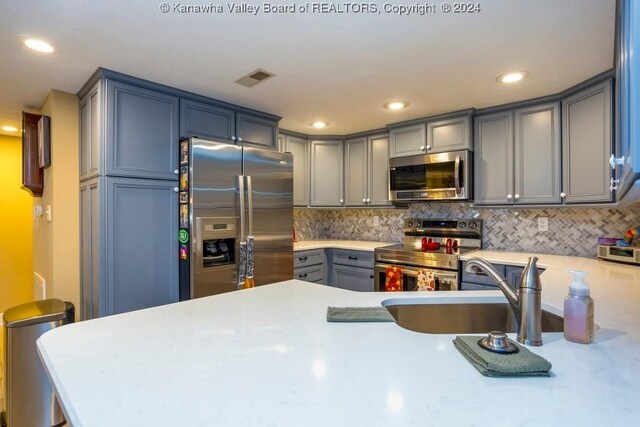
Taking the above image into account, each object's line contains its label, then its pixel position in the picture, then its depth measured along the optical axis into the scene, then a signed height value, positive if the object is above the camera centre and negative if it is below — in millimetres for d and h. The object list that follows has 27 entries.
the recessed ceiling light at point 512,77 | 2430 +937
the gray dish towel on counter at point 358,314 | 1213 -367
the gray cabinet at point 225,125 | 2812 +749
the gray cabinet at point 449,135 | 3258 +718
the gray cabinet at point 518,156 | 2861 +459
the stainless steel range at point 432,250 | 3051 -385
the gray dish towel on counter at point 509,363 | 817 -363
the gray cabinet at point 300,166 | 4098 +523
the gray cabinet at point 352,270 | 3646 -636
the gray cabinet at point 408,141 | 3541 +716
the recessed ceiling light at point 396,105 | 3080 +931
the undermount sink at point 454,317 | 1553 -476
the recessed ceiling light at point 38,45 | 1961 +939
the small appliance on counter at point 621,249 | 2433 -278
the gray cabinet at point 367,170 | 3957 +461
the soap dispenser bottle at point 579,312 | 1016 -296
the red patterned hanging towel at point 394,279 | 3340 -653
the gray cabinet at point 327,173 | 4254 +450
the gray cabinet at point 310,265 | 3676 -589
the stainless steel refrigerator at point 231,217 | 2607 -55
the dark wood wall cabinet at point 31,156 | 3049 +478
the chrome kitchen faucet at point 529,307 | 1013 -283
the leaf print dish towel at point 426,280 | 3107 -624
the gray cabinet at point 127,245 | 2410 -246
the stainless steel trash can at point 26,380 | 2107 -1020
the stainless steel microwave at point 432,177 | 3229 +322
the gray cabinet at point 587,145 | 2453 +477
